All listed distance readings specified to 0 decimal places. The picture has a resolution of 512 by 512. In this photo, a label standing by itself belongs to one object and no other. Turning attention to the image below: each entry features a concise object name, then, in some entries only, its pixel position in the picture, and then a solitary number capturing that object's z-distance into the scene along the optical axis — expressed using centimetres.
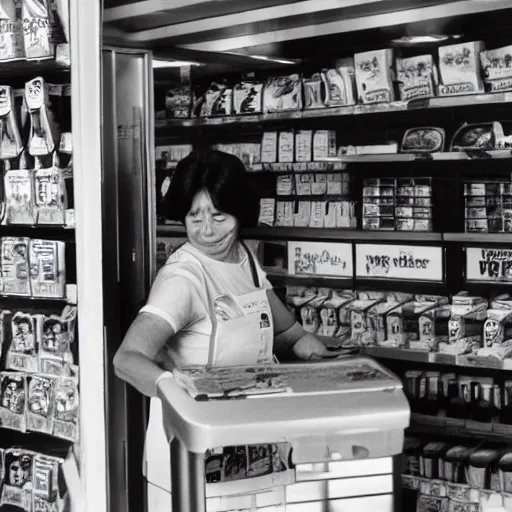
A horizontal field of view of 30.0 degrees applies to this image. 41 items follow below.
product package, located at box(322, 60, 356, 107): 410
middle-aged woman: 305
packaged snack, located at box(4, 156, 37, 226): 352
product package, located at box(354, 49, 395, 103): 398
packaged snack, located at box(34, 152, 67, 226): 341
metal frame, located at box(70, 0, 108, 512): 319
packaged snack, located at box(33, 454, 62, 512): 363
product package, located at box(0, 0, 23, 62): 349
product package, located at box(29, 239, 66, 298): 349
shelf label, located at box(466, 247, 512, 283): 399
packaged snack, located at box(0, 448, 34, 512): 371
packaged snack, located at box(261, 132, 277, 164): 438
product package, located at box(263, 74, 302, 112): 418
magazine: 256
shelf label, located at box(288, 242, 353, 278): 427
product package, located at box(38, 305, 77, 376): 350
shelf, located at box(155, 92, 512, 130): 378
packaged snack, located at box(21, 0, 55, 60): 336
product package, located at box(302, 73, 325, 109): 415
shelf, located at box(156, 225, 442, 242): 409
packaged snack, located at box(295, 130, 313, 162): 430
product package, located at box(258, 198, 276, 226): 441
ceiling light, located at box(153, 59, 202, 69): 381
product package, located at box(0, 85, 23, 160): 356
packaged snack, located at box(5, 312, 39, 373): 362
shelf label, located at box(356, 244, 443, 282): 411
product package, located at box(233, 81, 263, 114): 421
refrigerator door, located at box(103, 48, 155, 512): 353
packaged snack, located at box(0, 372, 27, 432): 368
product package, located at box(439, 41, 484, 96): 383
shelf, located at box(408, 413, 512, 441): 402
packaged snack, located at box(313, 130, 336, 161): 425
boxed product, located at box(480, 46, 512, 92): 377
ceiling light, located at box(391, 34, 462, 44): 393
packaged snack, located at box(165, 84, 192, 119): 427
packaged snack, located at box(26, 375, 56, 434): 357
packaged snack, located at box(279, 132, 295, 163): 434
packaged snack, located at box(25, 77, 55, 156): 345
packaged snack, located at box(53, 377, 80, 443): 346
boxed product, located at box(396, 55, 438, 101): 395
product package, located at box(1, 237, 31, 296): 359
